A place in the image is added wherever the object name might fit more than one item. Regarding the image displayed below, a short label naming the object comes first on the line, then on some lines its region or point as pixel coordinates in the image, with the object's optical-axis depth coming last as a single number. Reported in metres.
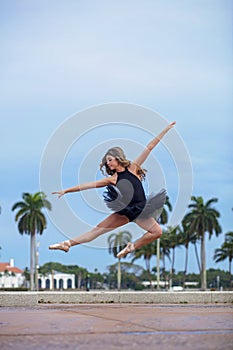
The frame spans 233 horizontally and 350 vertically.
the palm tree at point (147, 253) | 102.50
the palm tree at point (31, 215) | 80.88
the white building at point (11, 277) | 164.27
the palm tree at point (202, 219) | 82.69
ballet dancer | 9.54
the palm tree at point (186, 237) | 87.12
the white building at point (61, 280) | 149.25
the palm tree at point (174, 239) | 95.88
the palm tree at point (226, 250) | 94.75
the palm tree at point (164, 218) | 73.35
